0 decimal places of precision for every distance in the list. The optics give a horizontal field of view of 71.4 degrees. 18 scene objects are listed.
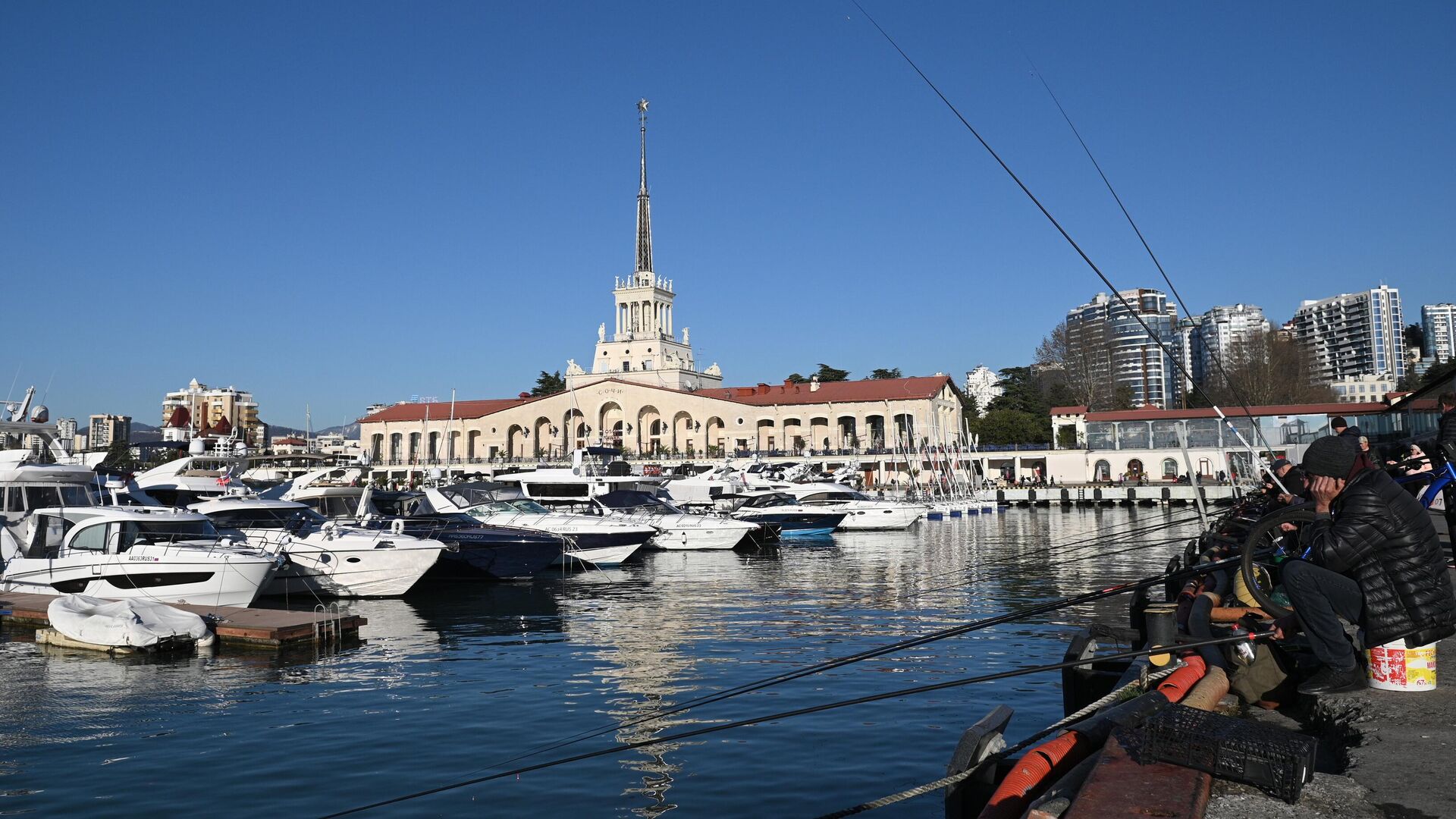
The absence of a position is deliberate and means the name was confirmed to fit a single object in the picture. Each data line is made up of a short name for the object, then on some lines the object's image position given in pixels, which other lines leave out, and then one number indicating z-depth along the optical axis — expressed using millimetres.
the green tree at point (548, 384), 117438
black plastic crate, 4430
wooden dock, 15617
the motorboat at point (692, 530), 33812
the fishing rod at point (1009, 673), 5129
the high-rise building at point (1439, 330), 189825
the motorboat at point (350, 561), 22156
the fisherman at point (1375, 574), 5547
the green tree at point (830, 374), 113062
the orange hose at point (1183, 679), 6480
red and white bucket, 6059
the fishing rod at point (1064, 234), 7363
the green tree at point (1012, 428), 86375
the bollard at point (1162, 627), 8250
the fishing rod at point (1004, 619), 5797
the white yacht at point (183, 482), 30578
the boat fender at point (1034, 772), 5111
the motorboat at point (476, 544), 24203
